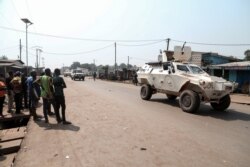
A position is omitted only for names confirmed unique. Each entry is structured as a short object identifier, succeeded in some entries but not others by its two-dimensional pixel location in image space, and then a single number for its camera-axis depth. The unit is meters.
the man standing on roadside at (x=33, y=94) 9.31
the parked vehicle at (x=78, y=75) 47.33
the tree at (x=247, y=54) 55.03
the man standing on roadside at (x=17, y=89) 10.52
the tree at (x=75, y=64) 168.34
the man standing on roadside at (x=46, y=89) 8.82
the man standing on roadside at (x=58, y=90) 8.59
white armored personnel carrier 11.33
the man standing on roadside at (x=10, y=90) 11.17
